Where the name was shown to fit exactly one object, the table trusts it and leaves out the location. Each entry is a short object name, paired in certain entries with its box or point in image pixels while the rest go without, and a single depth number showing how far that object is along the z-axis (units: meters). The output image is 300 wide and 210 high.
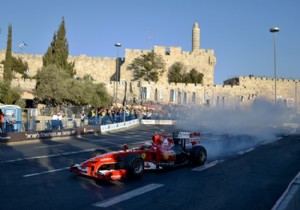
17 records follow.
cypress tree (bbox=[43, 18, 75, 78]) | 51.62
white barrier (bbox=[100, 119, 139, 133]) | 32.76
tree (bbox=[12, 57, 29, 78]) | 70.12
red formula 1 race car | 10.95
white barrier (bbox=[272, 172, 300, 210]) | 7.12
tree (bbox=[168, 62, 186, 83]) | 79.07
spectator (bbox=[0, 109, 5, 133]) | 23.08
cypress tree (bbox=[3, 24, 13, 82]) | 45.00
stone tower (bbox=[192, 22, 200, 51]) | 89.33
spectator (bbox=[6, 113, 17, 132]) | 24.05
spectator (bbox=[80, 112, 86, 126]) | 32.53
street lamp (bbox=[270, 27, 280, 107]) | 35.34
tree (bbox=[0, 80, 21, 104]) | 39.53
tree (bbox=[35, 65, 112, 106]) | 46.78
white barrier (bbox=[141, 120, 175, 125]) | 44.19
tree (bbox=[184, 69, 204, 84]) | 79.56
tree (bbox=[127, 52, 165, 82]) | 76.56
